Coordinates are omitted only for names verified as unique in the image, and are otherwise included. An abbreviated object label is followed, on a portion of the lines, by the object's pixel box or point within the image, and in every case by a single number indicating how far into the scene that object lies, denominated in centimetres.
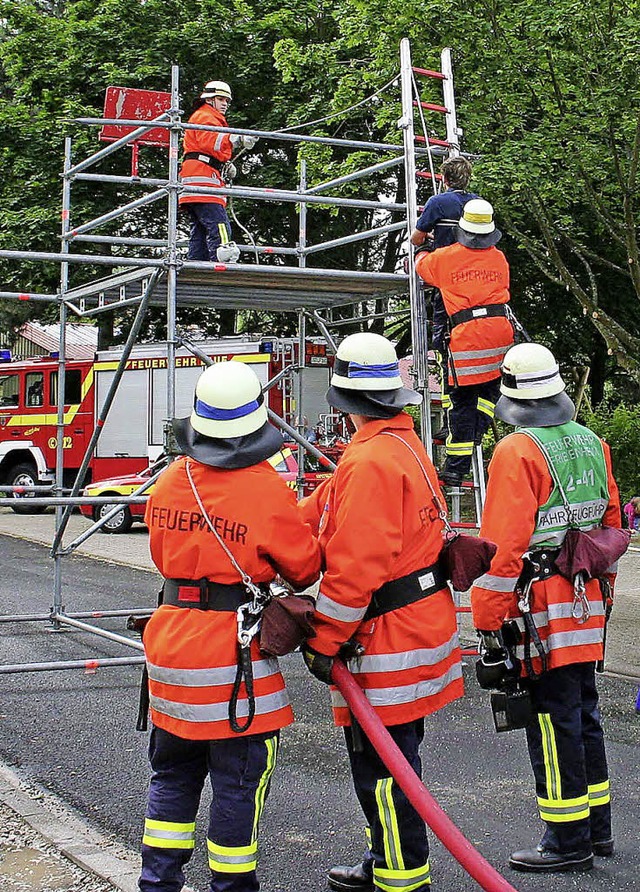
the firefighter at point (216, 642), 343
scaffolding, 687
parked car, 1598
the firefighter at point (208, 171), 786
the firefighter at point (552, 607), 426
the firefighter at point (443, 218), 702
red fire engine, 1855
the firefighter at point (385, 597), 358
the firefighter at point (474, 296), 680
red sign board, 773
